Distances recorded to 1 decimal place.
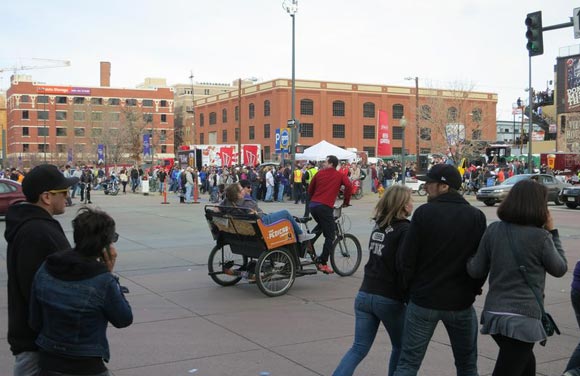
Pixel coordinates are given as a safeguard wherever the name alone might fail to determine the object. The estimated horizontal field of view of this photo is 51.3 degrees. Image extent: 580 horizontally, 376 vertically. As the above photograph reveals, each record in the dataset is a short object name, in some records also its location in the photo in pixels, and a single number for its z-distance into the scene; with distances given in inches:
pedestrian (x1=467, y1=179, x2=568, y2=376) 144.2
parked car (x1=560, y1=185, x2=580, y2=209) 979.2
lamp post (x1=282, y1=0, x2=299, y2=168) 1203.2
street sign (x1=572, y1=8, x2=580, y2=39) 578.3
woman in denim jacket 113.7
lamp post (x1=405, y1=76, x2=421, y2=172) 2271.7
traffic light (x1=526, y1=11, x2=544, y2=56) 626.8
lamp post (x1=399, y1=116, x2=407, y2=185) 1195.6
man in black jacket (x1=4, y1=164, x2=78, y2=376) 121.3
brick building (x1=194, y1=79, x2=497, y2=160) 2982.3
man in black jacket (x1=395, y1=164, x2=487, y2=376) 153.7
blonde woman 165.5
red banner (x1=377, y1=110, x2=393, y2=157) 1304.1
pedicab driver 365.7
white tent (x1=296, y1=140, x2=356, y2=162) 1432.1
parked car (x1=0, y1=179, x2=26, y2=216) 747.4
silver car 1017.5
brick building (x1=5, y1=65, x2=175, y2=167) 3469.5
